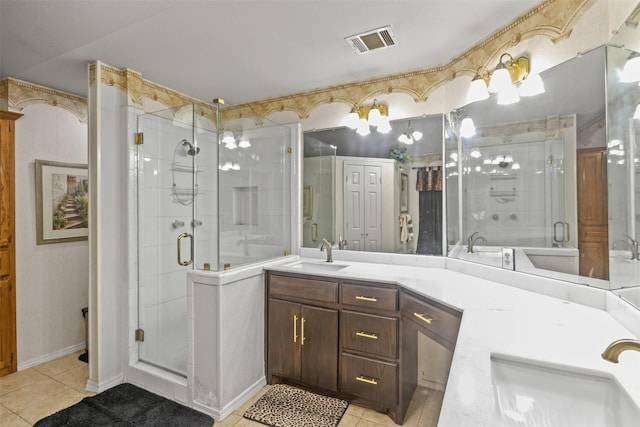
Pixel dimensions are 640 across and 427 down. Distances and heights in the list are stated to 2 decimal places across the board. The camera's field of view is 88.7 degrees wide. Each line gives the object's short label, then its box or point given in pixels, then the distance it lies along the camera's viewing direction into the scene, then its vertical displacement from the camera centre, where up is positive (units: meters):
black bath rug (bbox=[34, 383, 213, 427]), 2.02 -1.28
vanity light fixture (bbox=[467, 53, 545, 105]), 1.78 +0.74
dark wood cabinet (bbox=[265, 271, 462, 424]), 2.06 -0.85
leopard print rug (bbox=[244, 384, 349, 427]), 2.04 -1.30
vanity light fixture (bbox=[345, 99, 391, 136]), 2.66 +0.78
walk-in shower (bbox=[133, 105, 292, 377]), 2.36 +0.06
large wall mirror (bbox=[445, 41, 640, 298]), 1.34 +0.17
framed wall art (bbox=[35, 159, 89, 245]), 2.83 +0.12
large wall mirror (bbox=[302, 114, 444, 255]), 2.53 +0.20
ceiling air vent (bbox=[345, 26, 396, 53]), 2.02 +1.11
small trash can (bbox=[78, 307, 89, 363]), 3.04 -1.07
